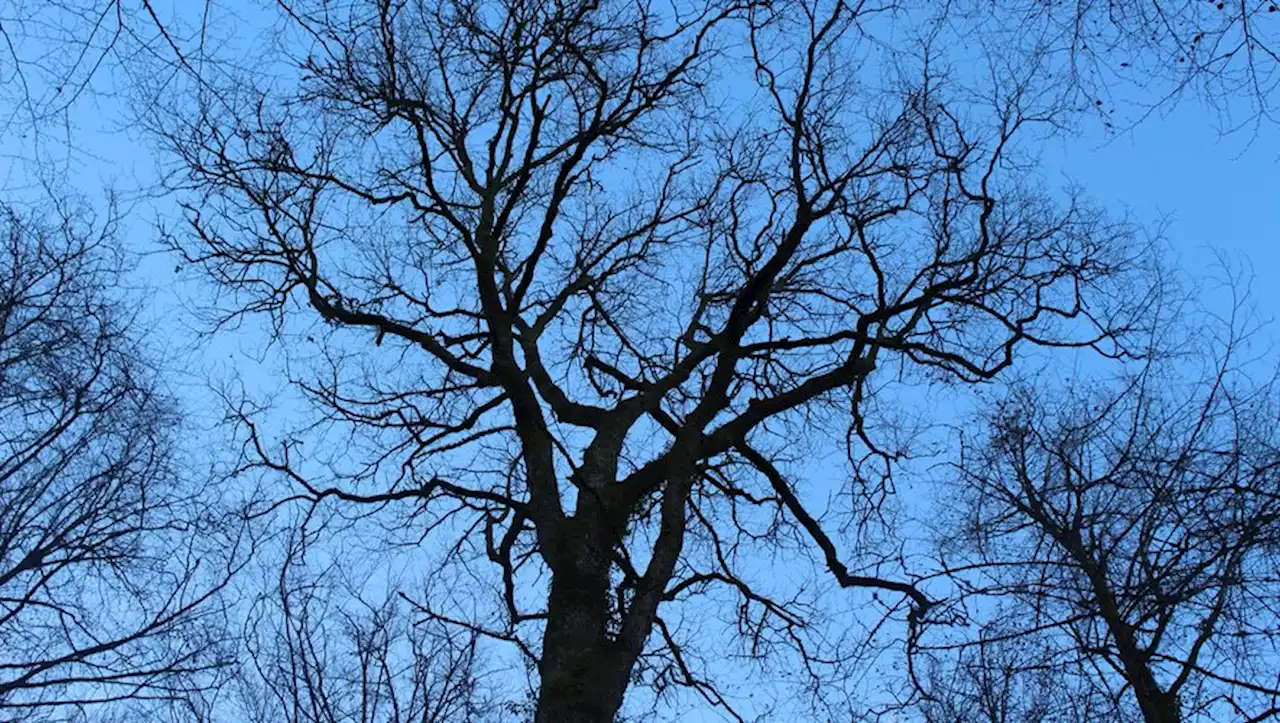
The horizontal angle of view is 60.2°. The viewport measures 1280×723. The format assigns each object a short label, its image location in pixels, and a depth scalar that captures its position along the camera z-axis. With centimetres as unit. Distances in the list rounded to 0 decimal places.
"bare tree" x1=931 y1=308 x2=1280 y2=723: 514
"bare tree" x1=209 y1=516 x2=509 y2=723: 879
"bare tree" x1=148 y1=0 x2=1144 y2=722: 741
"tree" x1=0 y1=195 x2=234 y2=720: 751
